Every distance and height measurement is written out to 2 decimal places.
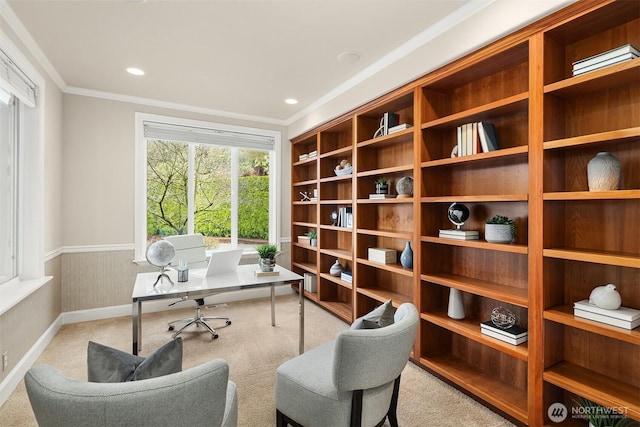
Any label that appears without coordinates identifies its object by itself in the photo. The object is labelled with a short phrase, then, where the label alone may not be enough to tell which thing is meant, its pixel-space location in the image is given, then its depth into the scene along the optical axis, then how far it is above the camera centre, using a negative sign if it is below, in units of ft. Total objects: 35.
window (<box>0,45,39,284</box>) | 8.13 +0.87
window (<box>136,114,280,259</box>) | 13.07 +1.44
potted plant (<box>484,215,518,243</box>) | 6.72 -0.35
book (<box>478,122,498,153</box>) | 7.09 +1.77
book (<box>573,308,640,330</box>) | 4.82 -1.72
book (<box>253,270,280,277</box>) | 8.68 -1.68
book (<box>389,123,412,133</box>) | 9.15 +2.59
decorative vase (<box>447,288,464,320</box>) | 7.84 -2.34
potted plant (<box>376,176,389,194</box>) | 10.34 +0.91
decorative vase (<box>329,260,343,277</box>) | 12.79 -2.32
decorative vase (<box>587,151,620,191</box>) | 5.14 +0.70
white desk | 7.08 -1.82
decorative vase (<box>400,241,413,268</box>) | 9.10 -1.28
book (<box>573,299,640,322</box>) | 4.85 -1.59
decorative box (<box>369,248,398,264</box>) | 10.09 -1.38
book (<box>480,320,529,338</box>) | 6.39 -2.47
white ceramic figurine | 5.08 -1.39
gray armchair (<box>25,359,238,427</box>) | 2.76 -1.70
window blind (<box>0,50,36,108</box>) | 7.13 +3.29
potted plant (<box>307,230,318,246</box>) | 14.21 -1.13
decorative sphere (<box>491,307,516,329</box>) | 6.83 -2.32
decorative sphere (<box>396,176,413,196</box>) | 9.55 +0.84
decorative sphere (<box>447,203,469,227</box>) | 7.70 +0.01
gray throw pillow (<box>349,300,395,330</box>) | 5.30 -1.84
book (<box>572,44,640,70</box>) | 4.90 +2.61
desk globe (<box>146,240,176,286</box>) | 8.05 -1.08
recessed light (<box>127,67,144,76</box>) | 9.89 +4.59
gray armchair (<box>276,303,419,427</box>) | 4.65 -2.83
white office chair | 10.85 -1.56
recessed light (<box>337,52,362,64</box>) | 8.93 +4.58
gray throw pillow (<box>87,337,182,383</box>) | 3.48 -1.73
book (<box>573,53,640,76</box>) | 4.90 +2.49
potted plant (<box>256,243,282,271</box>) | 8.91 -1.26
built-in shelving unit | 5.36 +0.08
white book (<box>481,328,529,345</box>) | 6.32 -2.60
